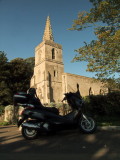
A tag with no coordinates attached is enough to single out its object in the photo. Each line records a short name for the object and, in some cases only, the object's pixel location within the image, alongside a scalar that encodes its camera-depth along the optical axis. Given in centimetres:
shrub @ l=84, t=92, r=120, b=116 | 1069
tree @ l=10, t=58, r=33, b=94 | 2342
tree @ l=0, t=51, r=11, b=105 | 2025
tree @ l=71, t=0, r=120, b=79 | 775
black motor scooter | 416
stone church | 3799
